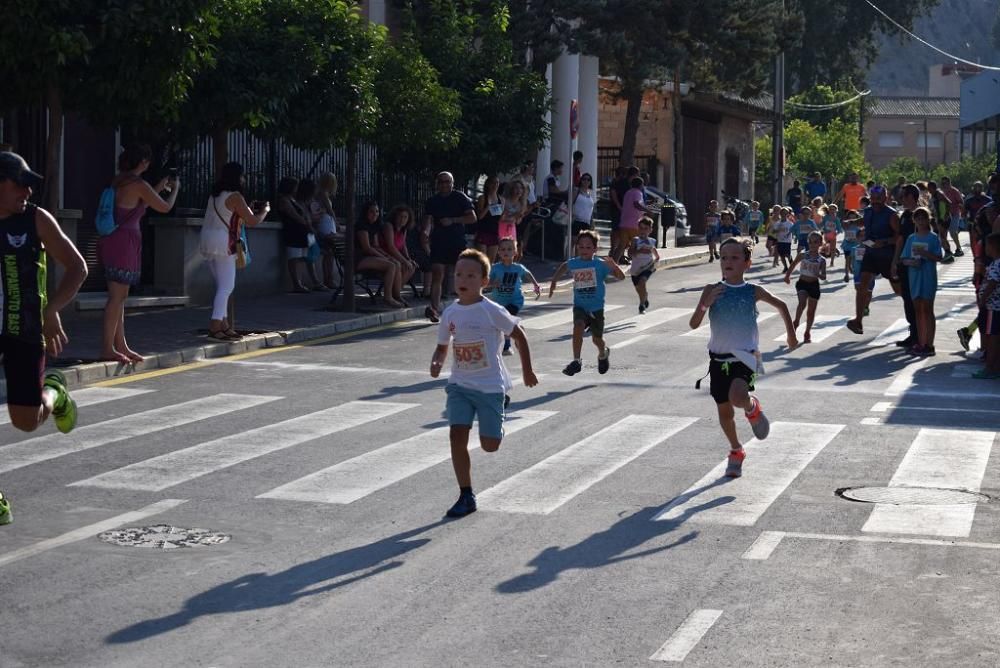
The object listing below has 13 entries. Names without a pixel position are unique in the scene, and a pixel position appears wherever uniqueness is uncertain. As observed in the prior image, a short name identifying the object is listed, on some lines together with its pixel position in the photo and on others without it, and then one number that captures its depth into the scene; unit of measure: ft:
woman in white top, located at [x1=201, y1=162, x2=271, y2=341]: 55.57
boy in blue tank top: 34.68
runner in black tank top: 26.84
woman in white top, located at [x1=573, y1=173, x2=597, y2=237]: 99.30
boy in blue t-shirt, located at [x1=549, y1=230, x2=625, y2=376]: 51.29
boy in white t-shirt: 29.96
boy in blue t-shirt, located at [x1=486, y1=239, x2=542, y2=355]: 51.80
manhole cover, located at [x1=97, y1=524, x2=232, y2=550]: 26.45
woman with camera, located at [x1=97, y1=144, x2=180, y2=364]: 49.32
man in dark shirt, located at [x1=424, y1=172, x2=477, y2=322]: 68.80
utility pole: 176.66
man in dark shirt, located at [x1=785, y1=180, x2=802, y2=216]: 150.10
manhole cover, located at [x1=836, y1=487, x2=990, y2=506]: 31.17
